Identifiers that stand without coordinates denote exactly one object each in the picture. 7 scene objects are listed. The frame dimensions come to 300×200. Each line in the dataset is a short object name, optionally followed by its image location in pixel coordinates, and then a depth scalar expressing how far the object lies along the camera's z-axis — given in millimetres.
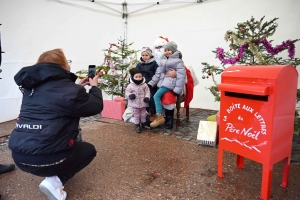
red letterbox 1452
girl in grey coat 3195
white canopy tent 3631
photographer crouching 1389
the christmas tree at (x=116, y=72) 4098
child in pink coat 3201
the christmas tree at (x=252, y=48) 2498
